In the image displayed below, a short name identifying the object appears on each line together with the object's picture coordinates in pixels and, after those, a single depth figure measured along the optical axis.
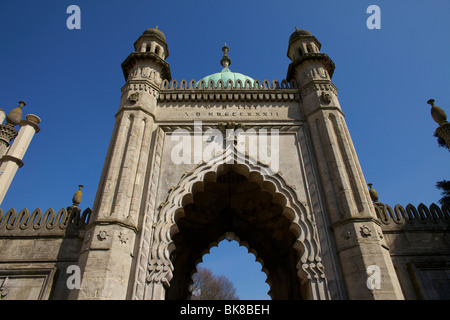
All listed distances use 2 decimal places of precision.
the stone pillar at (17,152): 9.95
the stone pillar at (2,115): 10.51
